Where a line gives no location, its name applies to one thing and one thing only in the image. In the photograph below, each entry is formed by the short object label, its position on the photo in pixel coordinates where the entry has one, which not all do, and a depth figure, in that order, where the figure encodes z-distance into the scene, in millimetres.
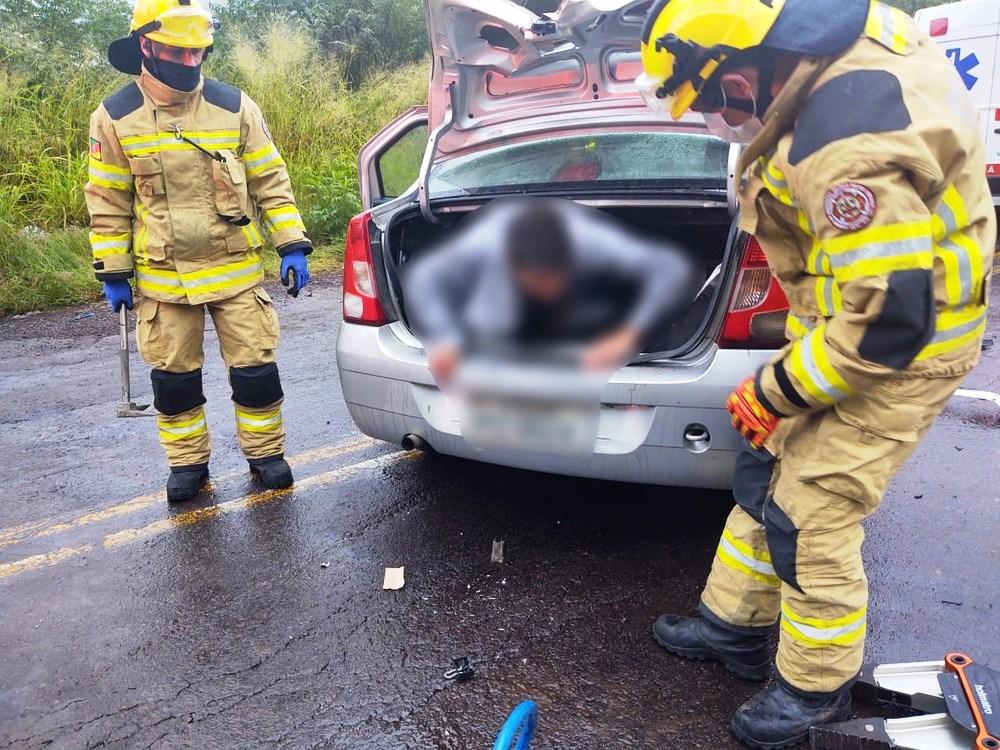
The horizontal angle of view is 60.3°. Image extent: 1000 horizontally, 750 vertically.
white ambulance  8656
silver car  2604
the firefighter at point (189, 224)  3346
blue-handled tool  1794
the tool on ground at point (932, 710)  1972
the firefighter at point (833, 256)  1683
